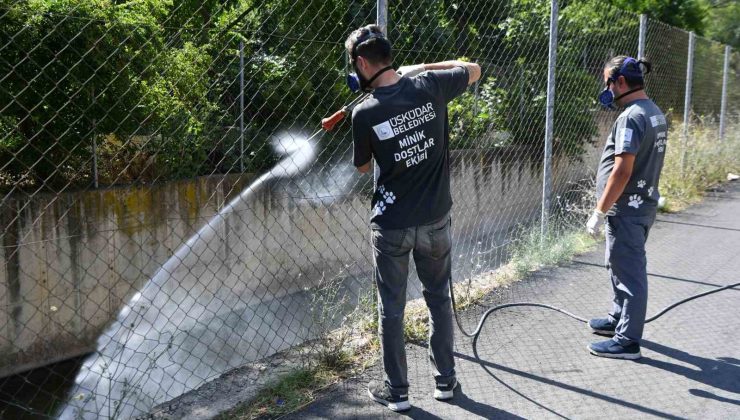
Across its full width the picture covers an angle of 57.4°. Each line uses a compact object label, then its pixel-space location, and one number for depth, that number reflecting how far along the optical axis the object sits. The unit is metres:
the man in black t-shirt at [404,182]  3.47
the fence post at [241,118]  7.39
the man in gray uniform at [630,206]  4.38
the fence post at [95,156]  6.55
